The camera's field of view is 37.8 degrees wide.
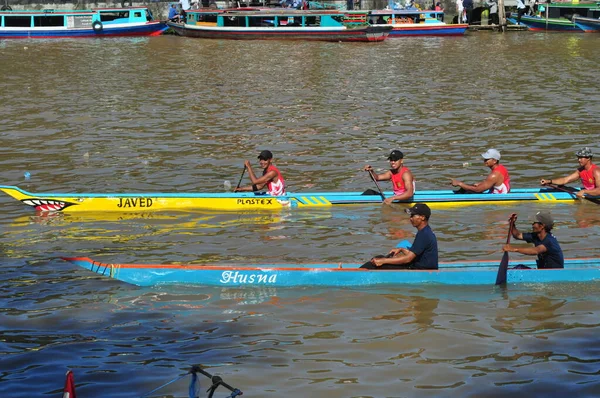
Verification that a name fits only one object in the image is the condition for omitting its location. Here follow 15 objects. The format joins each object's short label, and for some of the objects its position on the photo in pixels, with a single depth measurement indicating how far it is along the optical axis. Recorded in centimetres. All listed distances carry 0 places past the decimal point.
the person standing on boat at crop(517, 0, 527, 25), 5306
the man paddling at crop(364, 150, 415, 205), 1725
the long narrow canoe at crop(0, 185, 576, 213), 1747
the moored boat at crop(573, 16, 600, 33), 4975
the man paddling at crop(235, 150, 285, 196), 1731
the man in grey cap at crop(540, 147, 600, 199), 1744
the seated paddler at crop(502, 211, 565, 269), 1229
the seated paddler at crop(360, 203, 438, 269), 1232
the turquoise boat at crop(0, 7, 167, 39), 5066
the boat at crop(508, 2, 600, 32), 5075
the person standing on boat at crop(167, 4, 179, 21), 5397
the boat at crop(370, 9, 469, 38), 4972
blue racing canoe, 1247
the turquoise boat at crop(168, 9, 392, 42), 4822
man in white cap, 1745
